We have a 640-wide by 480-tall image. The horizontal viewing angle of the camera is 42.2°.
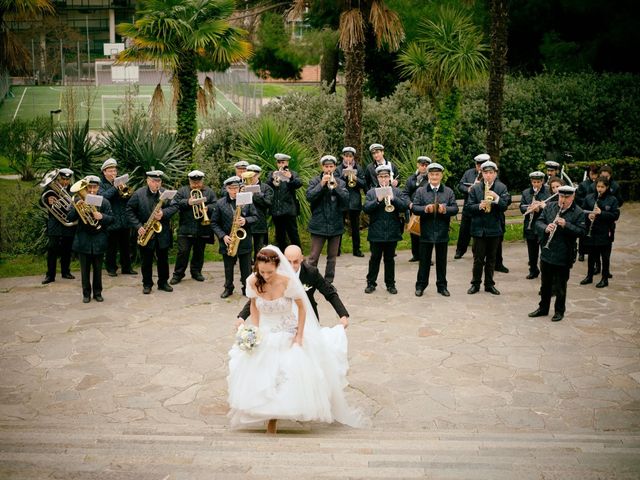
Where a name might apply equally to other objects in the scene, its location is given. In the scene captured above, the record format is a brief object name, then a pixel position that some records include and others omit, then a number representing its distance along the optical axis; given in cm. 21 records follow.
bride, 729
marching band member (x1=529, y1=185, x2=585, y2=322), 1120
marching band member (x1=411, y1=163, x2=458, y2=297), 1256
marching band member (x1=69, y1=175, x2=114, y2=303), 1217
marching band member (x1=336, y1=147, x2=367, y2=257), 1484
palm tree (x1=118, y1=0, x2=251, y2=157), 1573
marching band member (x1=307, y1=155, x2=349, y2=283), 1303
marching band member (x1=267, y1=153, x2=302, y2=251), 1405
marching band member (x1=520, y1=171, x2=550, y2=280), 1309
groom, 816
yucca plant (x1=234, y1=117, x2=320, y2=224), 1591
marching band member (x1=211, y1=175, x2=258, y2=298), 1255
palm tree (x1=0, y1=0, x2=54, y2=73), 1625
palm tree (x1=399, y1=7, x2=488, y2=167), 1792
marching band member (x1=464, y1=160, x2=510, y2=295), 1267
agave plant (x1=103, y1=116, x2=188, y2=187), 1471
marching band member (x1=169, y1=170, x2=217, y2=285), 1314
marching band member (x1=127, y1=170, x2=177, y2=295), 1280
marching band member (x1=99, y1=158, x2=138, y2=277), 1341
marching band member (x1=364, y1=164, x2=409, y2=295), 1265
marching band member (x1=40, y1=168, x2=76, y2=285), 1309
